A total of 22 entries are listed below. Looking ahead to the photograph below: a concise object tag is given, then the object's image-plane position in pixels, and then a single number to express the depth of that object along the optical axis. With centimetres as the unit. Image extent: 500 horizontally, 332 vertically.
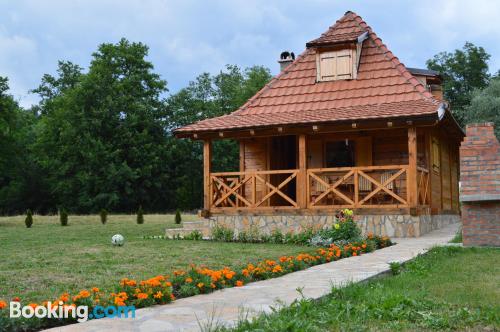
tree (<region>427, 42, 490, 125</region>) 3910
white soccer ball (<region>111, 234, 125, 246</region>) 1206
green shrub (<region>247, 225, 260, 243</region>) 1311
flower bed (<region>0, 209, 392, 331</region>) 452
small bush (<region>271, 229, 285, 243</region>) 1263
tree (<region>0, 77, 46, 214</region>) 4059
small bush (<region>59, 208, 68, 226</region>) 2206
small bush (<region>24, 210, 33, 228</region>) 2156
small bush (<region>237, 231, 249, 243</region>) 1322
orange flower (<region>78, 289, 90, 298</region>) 489
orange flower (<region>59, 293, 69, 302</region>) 484
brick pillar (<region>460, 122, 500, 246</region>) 983
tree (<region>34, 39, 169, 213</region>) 3678
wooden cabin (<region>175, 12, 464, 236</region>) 1380
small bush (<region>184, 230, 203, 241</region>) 1431
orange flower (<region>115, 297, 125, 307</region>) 479
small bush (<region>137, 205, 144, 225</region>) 2236
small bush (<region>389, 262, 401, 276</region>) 713
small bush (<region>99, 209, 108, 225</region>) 2277
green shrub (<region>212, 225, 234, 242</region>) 1347
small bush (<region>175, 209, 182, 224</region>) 2184
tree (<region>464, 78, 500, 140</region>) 3097
